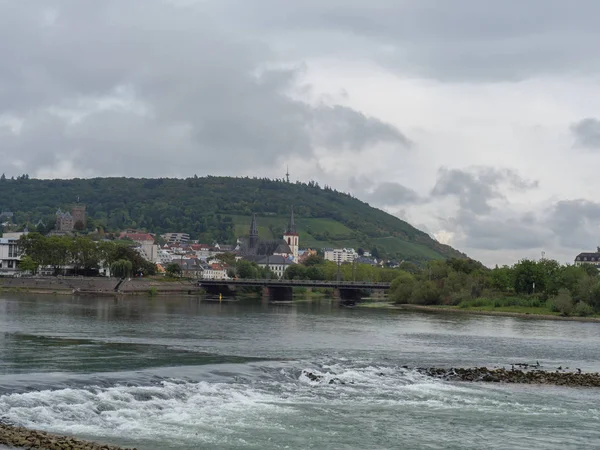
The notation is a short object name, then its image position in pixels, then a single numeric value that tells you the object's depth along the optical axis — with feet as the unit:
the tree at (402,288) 515.09
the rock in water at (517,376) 161.27
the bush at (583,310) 402.11
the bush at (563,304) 404.98
